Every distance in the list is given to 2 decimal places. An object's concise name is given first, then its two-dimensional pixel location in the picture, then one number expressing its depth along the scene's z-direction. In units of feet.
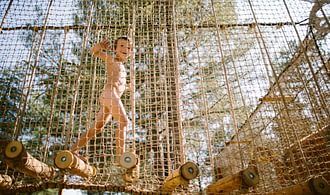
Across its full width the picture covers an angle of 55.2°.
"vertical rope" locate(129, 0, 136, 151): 6.04
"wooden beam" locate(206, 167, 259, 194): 4.04
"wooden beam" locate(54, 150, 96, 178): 4.03
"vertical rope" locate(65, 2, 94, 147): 4.70
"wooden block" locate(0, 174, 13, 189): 4.66
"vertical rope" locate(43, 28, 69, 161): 5.26
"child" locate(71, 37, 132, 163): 5.59
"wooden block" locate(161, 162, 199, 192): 4.10
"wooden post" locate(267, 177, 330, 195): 3.91
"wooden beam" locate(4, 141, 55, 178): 3.88
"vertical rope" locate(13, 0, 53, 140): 4.96
